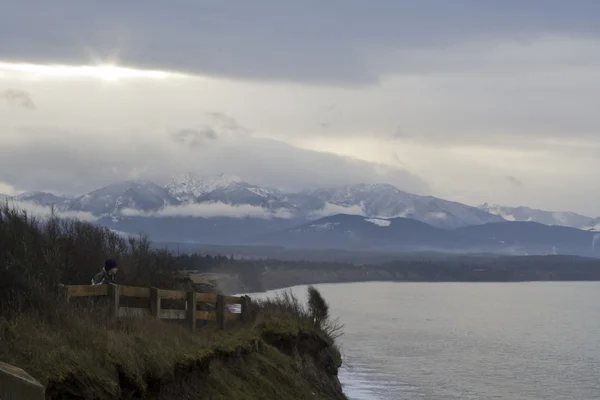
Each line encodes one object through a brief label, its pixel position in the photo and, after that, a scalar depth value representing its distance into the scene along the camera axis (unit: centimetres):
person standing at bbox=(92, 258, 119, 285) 2061
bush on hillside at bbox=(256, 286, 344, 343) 3328
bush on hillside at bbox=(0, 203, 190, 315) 1638
